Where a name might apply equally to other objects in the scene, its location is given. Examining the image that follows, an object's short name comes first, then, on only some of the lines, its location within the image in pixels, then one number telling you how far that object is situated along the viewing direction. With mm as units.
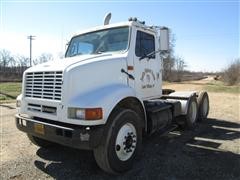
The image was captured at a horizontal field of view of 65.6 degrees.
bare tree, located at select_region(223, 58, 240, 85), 26933
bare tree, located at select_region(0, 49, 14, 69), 47038
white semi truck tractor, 2906
